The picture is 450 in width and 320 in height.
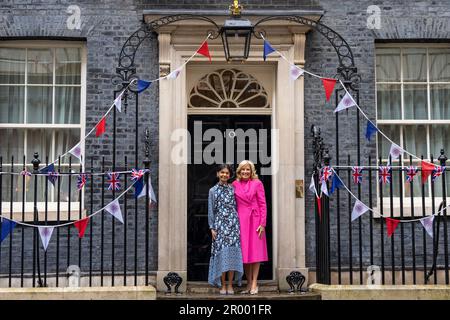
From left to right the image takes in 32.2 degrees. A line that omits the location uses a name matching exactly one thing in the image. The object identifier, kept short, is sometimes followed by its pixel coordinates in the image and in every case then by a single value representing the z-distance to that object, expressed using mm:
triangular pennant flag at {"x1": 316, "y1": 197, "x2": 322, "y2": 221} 9781
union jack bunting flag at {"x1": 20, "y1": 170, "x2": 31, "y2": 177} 9138
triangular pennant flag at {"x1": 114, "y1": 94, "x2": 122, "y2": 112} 9766
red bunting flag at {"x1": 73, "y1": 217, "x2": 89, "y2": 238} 9180
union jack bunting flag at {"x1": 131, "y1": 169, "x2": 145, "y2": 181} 9444
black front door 10844
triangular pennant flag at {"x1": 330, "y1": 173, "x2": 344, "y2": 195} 9518
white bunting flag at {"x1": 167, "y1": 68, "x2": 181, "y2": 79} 10039
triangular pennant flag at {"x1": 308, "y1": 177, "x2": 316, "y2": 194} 9948
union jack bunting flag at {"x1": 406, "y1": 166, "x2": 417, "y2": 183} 9375
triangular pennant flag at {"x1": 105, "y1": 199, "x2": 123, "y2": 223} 9138
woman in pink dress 9719
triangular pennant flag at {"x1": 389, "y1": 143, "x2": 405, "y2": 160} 9625
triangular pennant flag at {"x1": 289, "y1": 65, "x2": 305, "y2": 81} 10250
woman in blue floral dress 9609
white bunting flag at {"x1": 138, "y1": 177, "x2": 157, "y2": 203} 9516
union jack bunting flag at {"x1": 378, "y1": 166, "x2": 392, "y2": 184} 9508
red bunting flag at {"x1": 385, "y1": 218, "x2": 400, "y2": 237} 9095
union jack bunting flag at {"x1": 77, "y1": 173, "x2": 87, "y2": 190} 9459
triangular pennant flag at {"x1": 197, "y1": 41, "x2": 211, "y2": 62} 10031
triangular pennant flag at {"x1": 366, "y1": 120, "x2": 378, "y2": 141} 9707
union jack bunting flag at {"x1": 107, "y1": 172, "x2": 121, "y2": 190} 9633
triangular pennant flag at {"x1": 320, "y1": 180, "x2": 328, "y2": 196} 9433
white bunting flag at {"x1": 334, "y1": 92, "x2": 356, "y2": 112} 9930
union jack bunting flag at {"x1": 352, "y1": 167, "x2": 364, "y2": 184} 9414
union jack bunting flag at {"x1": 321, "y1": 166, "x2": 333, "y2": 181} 9422
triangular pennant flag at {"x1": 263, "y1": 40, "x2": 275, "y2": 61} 9930
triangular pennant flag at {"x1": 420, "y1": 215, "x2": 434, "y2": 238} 9139
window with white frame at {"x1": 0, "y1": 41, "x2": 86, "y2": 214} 10844
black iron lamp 9609
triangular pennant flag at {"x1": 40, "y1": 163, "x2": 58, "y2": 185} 9205
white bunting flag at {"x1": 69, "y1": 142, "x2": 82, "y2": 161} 9445
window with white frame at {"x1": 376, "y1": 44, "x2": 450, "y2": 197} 11133
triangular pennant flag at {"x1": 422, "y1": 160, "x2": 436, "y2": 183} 9297
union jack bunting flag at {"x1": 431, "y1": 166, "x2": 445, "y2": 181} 9195
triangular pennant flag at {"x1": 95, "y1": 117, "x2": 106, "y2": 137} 9920
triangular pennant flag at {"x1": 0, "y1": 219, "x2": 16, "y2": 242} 8977
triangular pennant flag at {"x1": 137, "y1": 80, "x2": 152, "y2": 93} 9852
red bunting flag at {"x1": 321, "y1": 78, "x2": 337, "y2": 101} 9938
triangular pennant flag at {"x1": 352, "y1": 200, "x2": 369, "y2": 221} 9305
